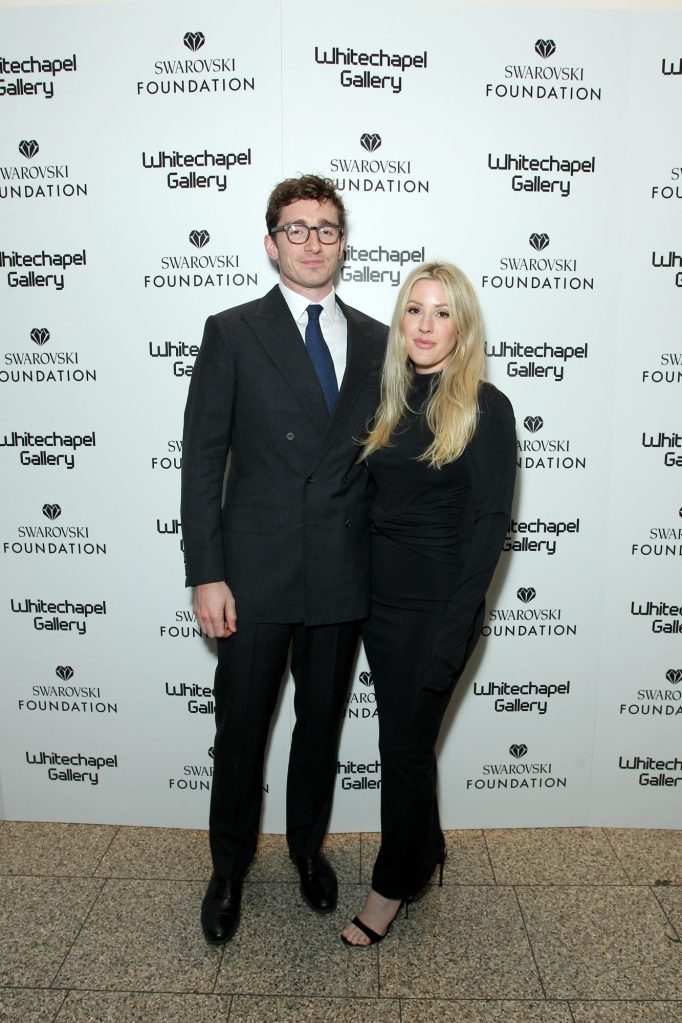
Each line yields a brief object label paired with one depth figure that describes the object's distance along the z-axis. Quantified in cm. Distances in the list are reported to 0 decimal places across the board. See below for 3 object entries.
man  220
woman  203
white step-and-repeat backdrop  252
